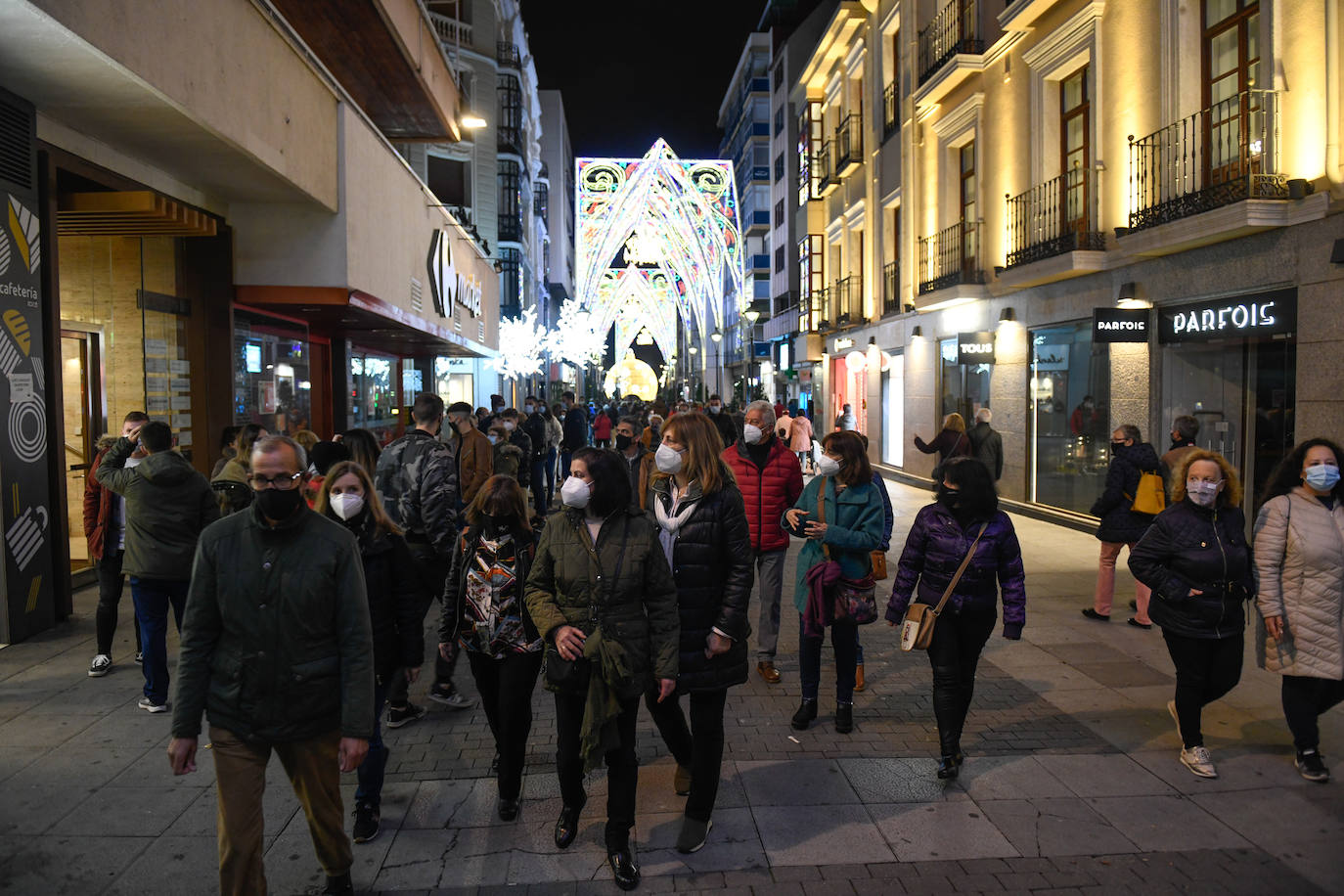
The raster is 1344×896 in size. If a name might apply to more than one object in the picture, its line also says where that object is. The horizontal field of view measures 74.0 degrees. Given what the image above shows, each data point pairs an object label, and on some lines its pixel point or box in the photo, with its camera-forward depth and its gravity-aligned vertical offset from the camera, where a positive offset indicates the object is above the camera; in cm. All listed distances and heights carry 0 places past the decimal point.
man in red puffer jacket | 626 -49
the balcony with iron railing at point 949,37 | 1616 +736
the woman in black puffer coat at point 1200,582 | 464 -90
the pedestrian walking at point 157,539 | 559 -71
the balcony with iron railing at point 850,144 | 2472 +768
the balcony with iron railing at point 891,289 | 2194 +319
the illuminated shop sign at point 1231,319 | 916 +103
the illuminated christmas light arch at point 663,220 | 4709 +1120
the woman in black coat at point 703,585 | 390 -75
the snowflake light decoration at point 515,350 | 3341 +272
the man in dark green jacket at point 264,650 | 309 -79
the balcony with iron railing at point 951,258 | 1662 +314
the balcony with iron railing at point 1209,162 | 895 +282
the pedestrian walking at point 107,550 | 625 -87
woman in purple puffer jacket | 462 -87
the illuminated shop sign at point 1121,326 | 1136 +110
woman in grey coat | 454 -94
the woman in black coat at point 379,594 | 404 -80
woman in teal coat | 530 -71
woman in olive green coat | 361 -80
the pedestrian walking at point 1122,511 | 770 -86
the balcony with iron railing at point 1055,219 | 1259 +299
